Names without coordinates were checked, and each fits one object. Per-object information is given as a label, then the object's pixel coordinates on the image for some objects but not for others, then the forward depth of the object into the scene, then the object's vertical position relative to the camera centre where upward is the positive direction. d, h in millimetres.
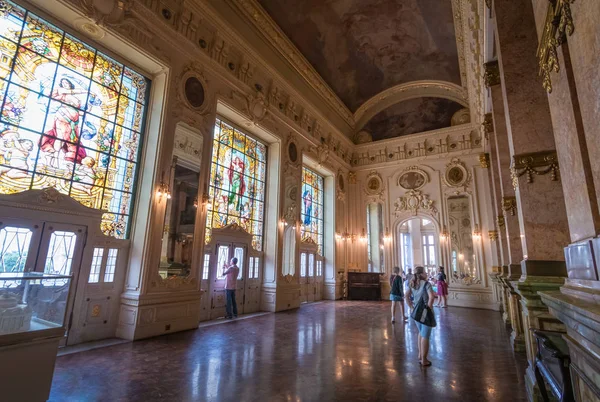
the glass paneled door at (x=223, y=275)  8539 -213
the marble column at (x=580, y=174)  1558 +608
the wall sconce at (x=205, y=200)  7730 +1601
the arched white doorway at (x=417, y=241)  19109 +1888
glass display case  2795 -361
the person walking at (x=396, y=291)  8008 -491
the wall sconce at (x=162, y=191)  6656 +1561
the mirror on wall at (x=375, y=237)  15078 +1598
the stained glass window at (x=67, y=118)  5070 +2612
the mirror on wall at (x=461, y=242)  12969 +1272
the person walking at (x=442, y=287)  11672 -531
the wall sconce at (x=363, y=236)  15289 +1633
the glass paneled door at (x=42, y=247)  4760 +251
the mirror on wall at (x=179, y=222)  6812 +984
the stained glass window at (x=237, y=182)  8859 +2547
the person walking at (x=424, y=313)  4633 -600
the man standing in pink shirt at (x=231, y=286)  8305 -480
